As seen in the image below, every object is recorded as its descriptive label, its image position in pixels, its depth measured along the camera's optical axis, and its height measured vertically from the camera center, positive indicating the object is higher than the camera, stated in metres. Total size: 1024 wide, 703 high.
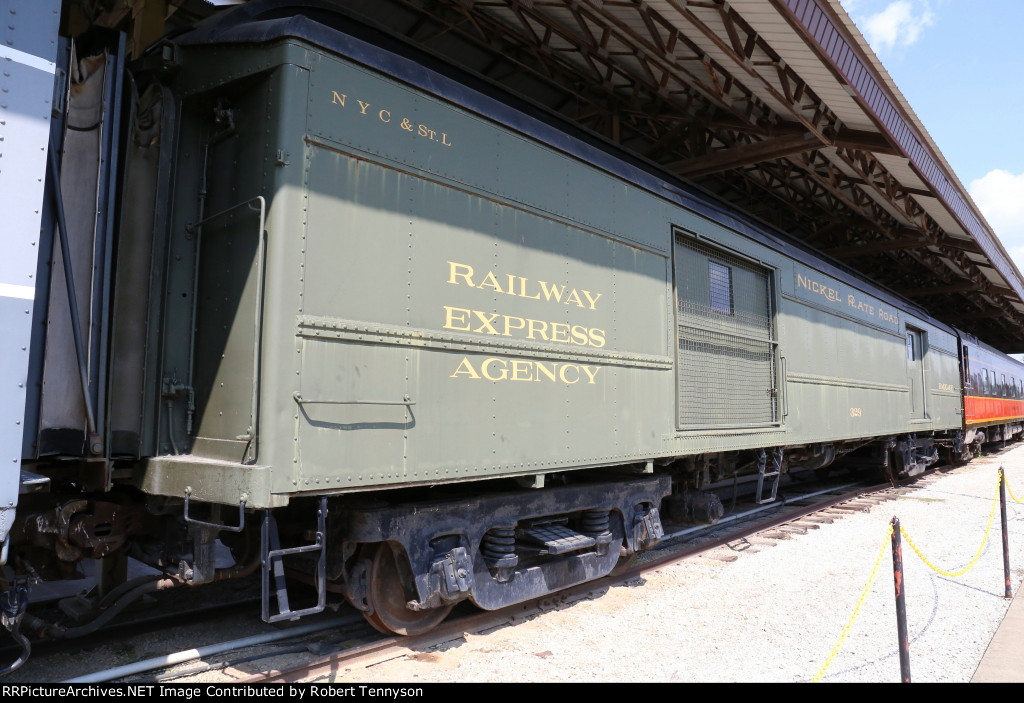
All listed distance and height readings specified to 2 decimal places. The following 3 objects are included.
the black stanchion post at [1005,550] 5.55 -1.08
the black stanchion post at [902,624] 3.57 -1.08
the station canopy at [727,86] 7.41 +4.52
